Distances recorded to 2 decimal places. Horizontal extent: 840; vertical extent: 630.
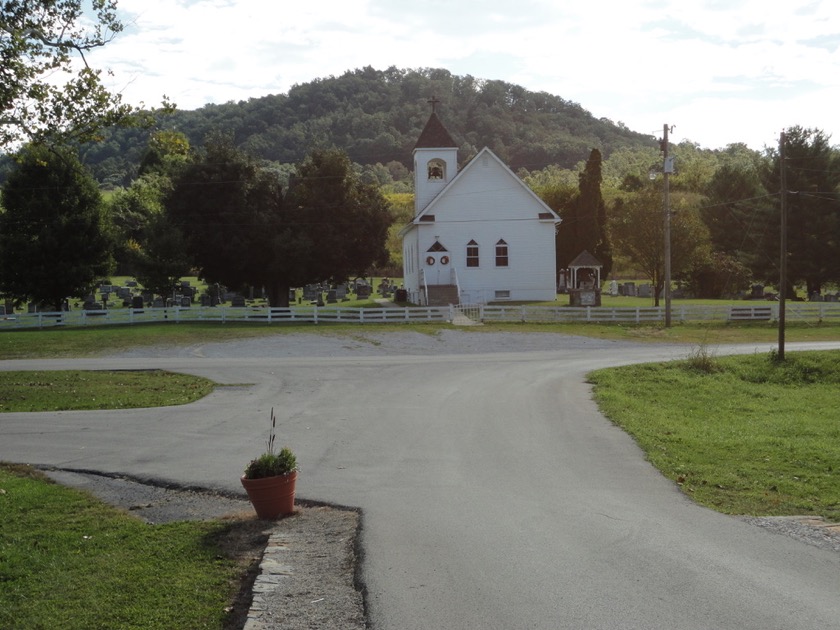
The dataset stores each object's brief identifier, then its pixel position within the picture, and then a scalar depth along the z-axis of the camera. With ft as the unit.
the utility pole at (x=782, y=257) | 85.87
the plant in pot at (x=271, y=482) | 29.48
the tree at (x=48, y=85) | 58.54
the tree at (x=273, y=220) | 159.84
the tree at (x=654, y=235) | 149.69
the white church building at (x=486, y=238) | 158.30
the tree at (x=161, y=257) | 150.00
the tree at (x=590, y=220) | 204.13
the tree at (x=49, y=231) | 149.48
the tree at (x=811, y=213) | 189.78
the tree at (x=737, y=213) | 207.82
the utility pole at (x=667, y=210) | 115.03
